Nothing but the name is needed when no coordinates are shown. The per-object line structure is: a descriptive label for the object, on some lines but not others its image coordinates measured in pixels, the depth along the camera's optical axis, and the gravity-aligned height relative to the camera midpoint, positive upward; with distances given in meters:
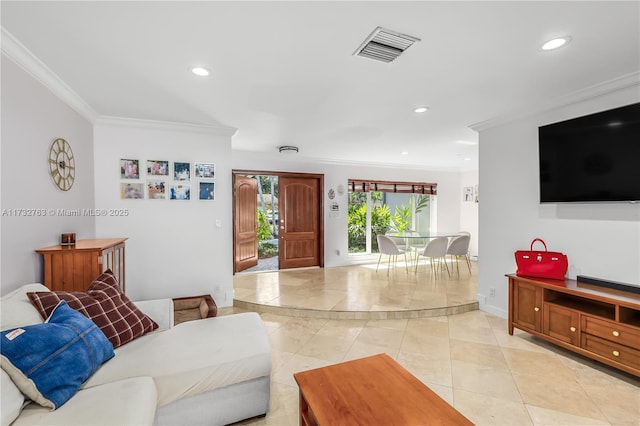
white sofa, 1.30 -0.88
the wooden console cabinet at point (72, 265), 2.32 -0.42
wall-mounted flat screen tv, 2.40 +0.46
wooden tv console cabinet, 2.26 -0.93
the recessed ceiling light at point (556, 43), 1.95 +1.11
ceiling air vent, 1.87 +1.10
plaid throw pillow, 1.82 -0.64
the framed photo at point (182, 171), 3.77 +0.51
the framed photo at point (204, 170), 3.87 +0.54
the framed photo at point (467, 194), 7.52 +0.40
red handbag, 2.89 -0.54
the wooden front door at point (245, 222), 5.76 -0.23
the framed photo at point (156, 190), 3.68 +0.27
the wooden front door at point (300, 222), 6.16 -0.23
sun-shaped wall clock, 2.53 +0.44
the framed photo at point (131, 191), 3.58 +0.25
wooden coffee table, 1.32 -0.92
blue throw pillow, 1.33 -0.70
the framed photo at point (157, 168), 3.67 +0.54
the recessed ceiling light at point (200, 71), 2.33 +1.11
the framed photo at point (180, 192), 3.76 +0.25
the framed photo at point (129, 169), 3.56 +0.52
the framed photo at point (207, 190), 3.89 +0.27
